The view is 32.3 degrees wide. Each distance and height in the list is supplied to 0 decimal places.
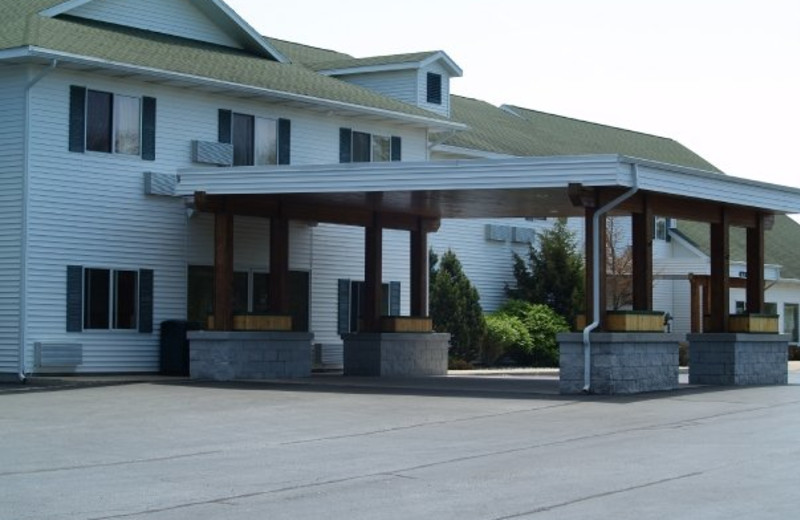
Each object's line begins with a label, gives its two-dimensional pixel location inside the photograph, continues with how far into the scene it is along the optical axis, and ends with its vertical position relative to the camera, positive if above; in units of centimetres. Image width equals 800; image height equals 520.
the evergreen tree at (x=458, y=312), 3791 +6
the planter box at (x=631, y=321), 2364 -10
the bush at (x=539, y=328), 4053 -39
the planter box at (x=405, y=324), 3056 -23
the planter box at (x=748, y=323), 2784 -14
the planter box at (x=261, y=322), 2747 -18
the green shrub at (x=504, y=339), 3922 -70
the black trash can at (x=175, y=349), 2830 -75
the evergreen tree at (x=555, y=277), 4238 +117
